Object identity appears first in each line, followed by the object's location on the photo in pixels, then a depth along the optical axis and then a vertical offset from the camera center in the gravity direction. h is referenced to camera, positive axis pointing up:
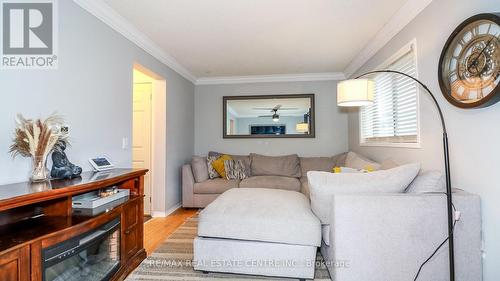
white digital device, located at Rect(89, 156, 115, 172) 2.12 -0.19
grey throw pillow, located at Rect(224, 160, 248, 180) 4.27 -0.50
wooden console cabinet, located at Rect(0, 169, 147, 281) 1.18 -0.49
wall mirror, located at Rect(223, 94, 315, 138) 4.87 +0.50
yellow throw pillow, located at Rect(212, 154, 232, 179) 4.30 -0.45
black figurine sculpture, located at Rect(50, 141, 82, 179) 1.71 -0.17
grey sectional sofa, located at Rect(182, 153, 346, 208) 4.02 -0.61
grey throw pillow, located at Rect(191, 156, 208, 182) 4.13 -0.46
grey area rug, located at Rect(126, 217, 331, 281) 2.03 -1.12
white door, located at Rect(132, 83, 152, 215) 3.81 +0.16
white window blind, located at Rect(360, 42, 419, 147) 2.48 +0.39
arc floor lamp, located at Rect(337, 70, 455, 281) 2.40 +0.48
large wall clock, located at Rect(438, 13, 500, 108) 1.48 +0.52
